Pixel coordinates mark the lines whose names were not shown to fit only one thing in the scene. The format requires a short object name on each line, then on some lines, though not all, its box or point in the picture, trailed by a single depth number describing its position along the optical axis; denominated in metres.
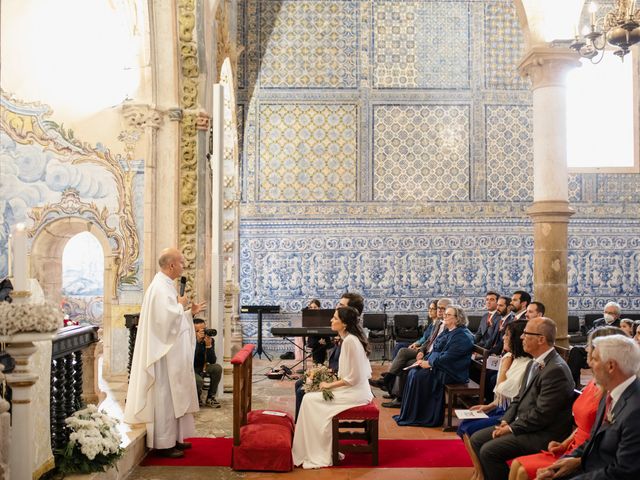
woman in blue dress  7.88
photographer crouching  8.26
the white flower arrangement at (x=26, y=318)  3.69
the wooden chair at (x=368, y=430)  6.12
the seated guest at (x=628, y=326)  8.50
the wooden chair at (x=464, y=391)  7.45
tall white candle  3.68
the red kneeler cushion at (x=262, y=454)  5.86
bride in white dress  6.11
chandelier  6.91
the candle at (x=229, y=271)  10.60
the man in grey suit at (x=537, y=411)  4.78
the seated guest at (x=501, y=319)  8.79
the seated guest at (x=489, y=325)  9.31
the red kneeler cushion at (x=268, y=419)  6.45
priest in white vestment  5.91
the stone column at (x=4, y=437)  3.69
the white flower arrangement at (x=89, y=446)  4.66
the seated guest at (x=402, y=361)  9.07
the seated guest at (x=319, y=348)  10.38
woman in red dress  4.28
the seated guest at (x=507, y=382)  5.57
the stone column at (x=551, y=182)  9.00
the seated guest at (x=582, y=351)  7.83
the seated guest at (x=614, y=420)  3.62
